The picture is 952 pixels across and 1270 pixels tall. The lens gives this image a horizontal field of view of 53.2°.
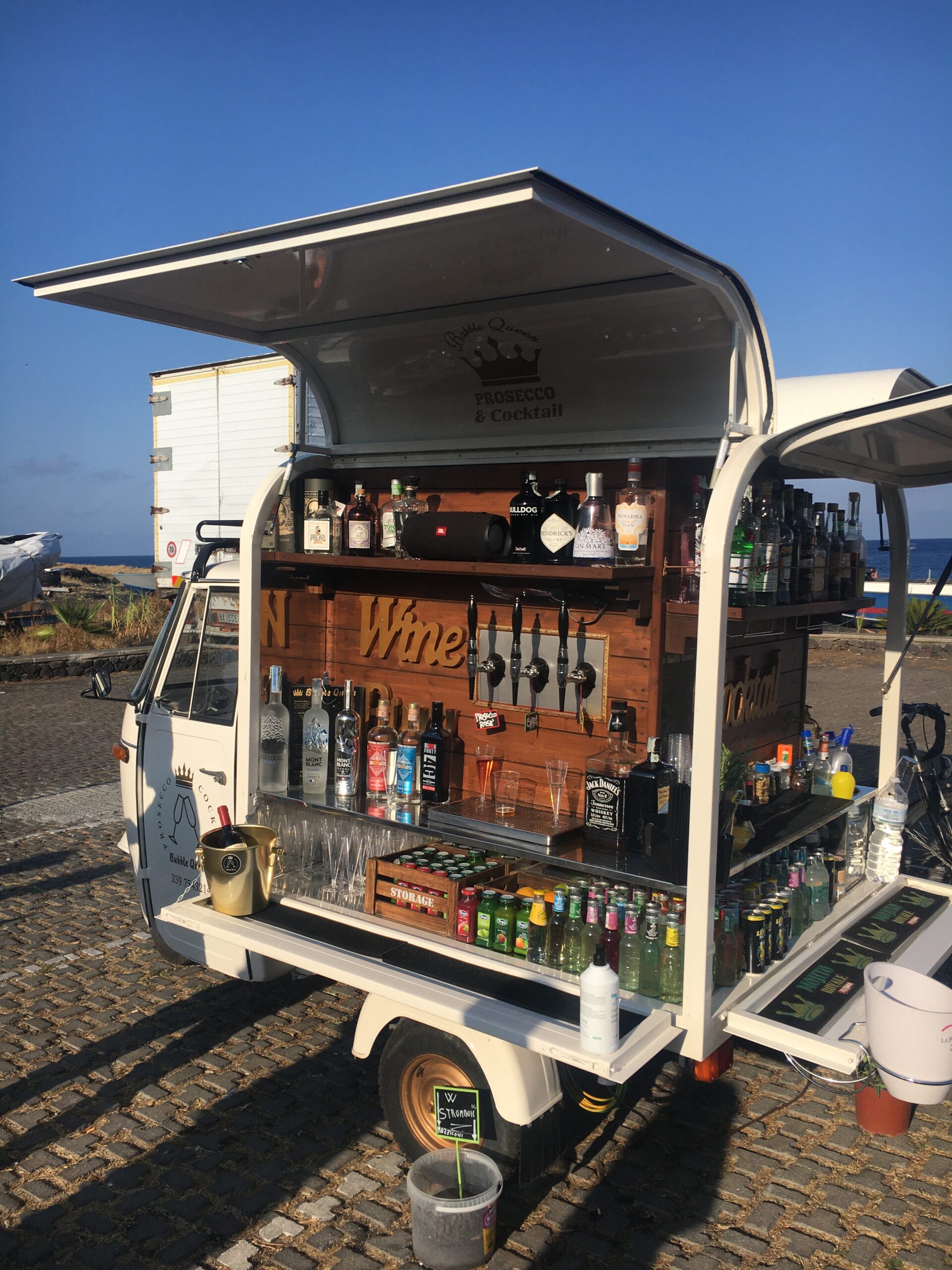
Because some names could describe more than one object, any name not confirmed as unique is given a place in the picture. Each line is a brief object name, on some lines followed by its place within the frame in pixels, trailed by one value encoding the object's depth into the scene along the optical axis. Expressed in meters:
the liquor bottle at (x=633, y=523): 3.20
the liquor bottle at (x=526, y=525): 3.52
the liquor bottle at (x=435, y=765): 3.84
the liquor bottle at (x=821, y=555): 3.71
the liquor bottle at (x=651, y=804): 3.05
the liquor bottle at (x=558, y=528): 3.38
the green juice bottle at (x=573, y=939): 3.05
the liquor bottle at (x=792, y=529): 3.54
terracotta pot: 3.19
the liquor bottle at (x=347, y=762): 3.96
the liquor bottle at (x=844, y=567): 3.97
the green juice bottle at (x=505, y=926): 3.21
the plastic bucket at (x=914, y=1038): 2.52
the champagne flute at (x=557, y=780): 3.58
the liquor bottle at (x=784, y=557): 3.41
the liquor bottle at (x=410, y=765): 3.86
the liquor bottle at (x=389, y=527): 4.01
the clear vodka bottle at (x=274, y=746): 4.13
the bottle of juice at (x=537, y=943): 3.13
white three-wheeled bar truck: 2.74
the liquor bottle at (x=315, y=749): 4.07
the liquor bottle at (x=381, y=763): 3.95
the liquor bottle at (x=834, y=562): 3.90
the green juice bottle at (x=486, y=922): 3.25
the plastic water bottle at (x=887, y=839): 4.05
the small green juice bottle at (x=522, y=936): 3.17
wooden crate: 3.32
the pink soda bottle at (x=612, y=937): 2.99
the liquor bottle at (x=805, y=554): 3.61
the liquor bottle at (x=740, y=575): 3.05
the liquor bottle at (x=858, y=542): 4.17
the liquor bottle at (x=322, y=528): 4.11
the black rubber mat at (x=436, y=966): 2.85
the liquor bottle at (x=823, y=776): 4.15
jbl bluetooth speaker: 3.46
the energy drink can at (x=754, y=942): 3.04
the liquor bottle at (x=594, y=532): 3.21
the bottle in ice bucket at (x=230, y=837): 3.67
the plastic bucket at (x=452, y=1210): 2.79
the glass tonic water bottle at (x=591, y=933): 3.00
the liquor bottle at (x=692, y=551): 3.32
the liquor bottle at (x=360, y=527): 4.04
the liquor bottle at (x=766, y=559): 3.22
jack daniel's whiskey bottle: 3.21
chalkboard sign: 2.92
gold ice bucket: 3.58
